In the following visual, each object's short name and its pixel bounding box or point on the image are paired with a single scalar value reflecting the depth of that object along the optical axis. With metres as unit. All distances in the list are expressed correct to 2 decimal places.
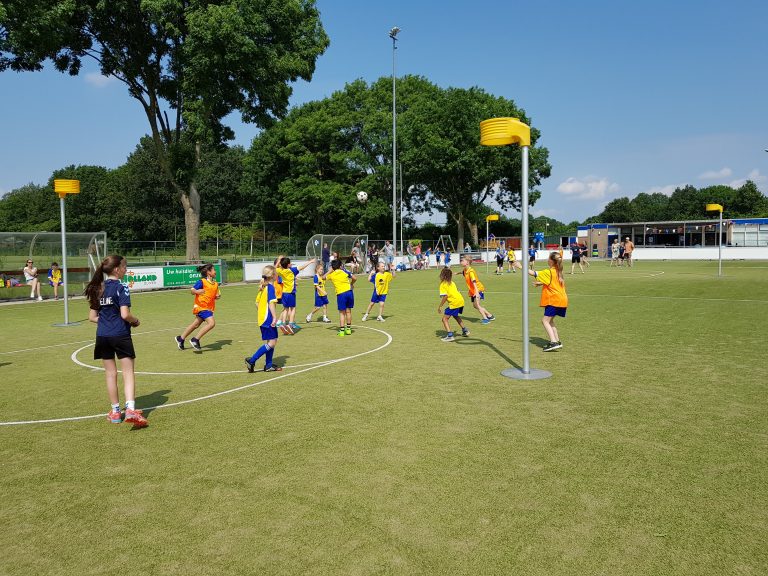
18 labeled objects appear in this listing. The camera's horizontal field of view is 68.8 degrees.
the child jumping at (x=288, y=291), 14.43
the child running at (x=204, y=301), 11.90
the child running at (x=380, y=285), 15.40
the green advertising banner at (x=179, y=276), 29.92
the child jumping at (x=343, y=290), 13.60
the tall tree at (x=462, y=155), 54.03
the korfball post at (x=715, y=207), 27.93
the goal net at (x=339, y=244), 36.91
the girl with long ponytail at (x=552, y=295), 11.00
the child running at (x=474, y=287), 15.15
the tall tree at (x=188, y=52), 29.00
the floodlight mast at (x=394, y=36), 43.09
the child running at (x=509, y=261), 38.35
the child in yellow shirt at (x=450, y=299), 12.57
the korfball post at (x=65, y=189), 15.59
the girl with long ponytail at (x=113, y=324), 6.75
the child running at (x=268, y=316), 9.39
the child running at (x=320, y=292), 15.90
